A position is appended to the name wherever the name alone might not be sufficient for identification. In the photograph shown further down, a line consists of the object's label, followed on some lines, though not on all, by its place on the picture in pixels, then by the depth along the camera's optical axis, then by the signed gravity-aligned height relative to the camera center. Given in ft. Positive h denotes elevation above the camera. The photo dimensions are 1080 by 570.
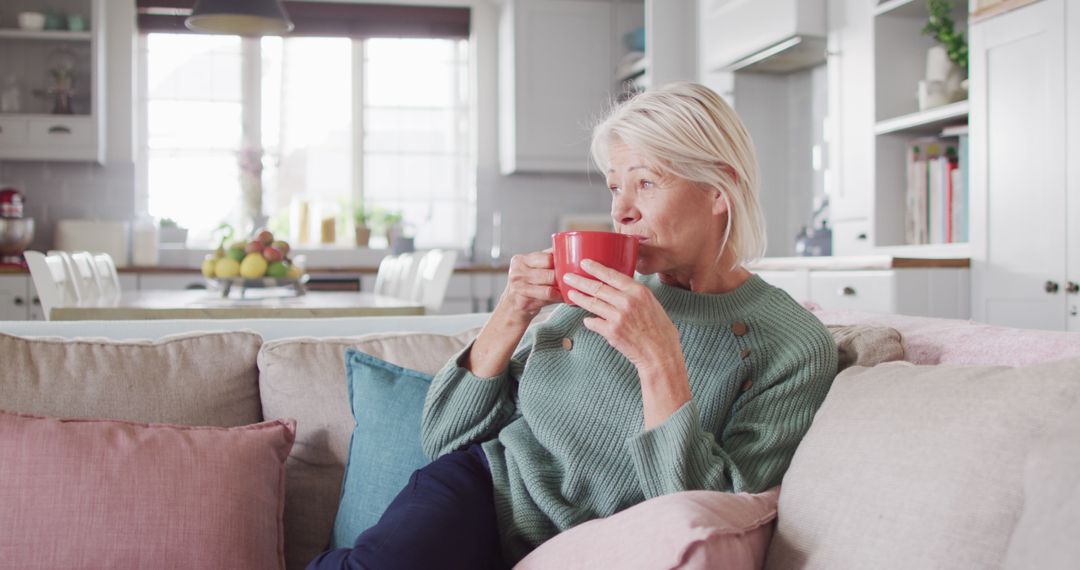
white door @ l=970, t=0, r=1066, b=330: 9.19 +1.01
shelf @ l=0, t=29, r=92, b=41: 18.38 +4.39
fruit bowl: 11.40 -0.10
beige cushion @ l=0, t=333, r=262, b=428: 5.22 -0.55
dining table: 8.79 -0.31
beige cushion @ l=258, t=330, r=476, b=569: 5.37 -0.78
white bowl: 18.39 +4.63
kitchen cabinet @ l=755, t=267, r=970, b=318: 9.97 -0.18
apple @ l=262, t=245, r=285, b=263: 11.38 +0.23
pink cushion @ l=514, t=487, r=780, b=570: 2.99 -0.82
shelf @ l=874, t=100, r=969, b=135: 10.64 +1.70
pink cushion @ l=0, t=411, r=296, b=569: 4.48 -1.02
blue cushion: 4.89 -0.83
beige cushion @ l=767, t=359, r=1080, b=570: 2.92 -0.62
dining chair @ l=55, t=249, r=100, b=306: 11.43 -0.01
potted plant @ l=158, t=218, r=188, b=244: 20.02 +0.82
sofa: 2.92 -0.60
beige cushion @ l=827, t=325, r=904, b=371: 4.45 -0.33
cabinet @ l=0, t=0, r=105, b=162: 18.42 +3.66
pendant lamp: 13.14 +3.40
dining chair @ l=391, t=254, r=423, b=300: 12.97 -0.01
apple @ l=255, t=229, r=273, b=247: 11.65 +0.42
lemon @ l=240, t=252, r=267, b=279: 11.21 +0.08
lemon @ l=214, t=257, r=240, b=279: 11.18 +0.07
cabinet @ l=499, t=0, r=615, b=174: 19.80 +3.91
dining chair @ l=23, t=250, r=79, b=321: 9.96 -0.04
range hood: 12.84 +3.21
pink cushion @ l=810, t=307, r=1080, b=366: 4.24 -0.31
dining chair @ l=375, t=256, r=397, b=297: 15.01 -0.04
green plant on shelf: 11.23 +2.71
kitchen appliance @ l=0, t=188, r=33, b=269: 17.62 +0.80
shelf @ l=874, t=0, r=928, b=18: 11.51 +3.08
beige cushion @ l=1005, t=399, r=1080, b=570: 2.33 -0.56
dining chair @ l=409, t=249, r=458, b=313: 11.22 -0.05
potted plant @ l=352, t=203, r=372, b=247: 20.54 +0.96
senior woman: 3.88 -0.45
